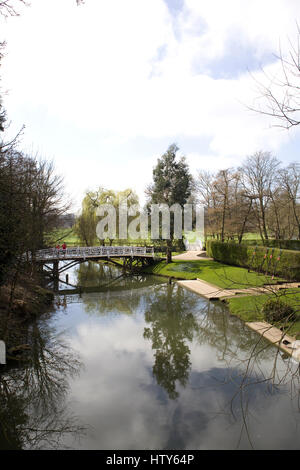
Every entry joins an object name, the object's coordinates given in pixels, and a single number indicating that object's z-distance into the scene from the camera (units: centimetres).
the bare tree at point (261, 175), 3102
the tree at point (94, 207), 3238
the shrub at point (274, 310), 1085
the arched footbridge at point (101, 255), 2277
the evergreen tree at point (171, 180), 2667
